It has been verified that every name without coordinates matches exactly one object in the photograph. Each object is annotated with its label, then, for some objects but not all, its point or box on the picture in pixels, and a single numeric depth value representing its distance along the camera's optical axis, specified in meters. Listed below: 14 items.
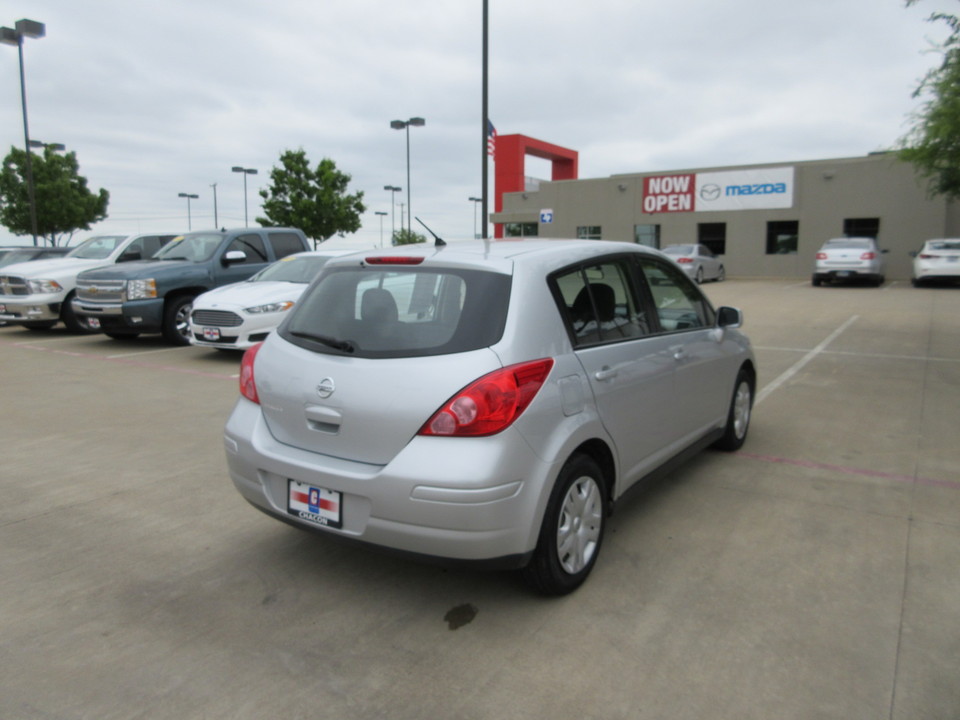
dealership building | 28.05
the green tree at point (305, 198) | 41.72
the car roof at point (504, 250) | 3.45
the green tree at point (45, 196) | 41.41
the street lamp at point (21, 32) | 20.52
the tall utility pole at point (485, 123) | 15.22
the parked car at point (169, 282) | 11.20
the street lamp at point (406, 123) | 29.62
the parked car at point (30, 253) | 17.14
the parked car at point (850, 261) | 22.58
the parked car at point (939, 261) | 21.89
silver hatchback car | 2.92
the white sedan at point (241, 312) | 9.82
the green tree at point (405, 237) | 51.78
